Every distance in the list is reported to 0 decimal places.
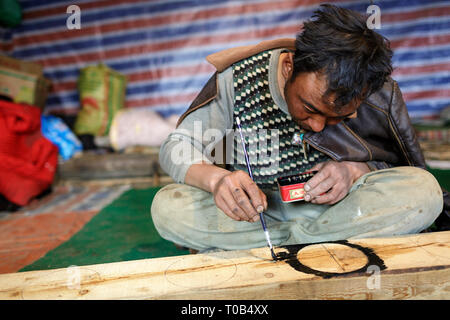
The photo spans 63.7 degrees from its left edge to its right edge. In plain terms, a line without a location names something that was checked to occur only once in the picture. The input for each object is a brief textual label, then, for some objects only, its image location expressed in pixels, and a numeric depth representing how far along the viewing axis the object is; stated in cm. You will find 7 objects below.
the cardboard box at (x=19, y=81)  336
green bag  376
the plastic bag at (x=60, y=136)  354
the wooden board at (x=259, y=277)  104
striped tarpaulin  377
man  125
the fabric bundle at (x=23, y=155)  281
